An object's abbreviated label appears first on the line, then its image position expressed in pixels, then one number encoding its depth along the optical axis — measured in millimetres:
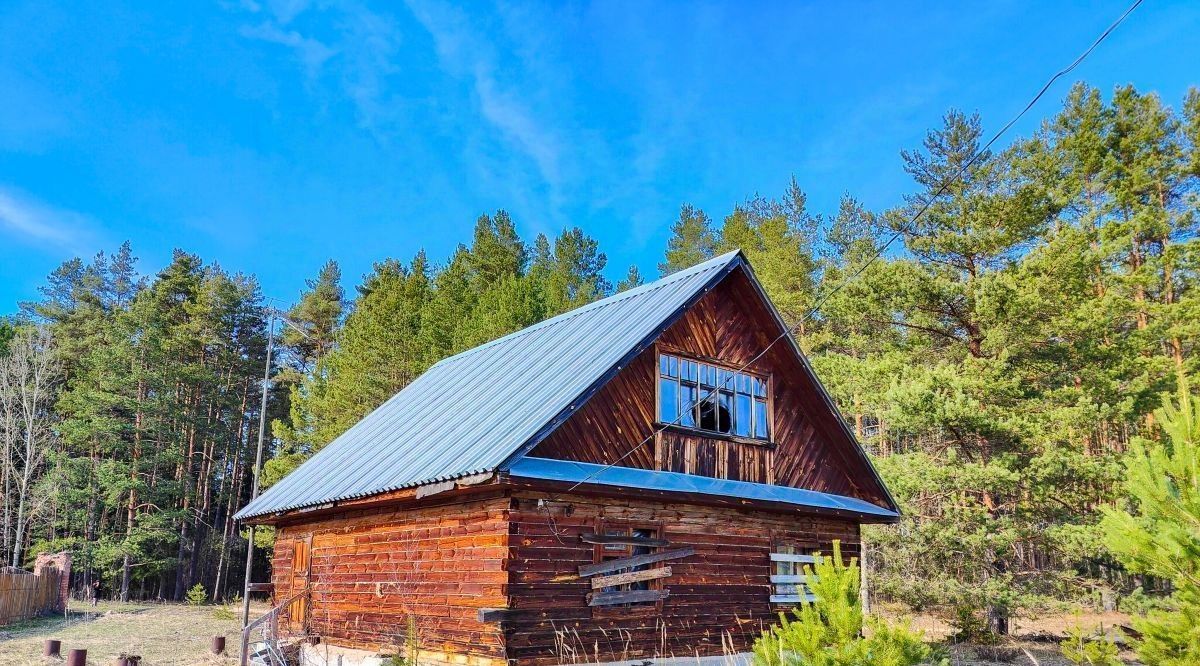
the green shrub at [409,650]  11340
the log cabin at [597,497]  11273
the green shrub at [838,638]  5852
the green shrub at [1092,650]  7504
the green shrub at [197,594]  32469
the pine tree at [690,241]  46906
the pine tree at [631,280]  48594
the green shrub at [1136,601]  18766
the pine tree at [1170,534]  6418
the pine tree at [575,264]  46938
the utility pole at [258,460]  21922
